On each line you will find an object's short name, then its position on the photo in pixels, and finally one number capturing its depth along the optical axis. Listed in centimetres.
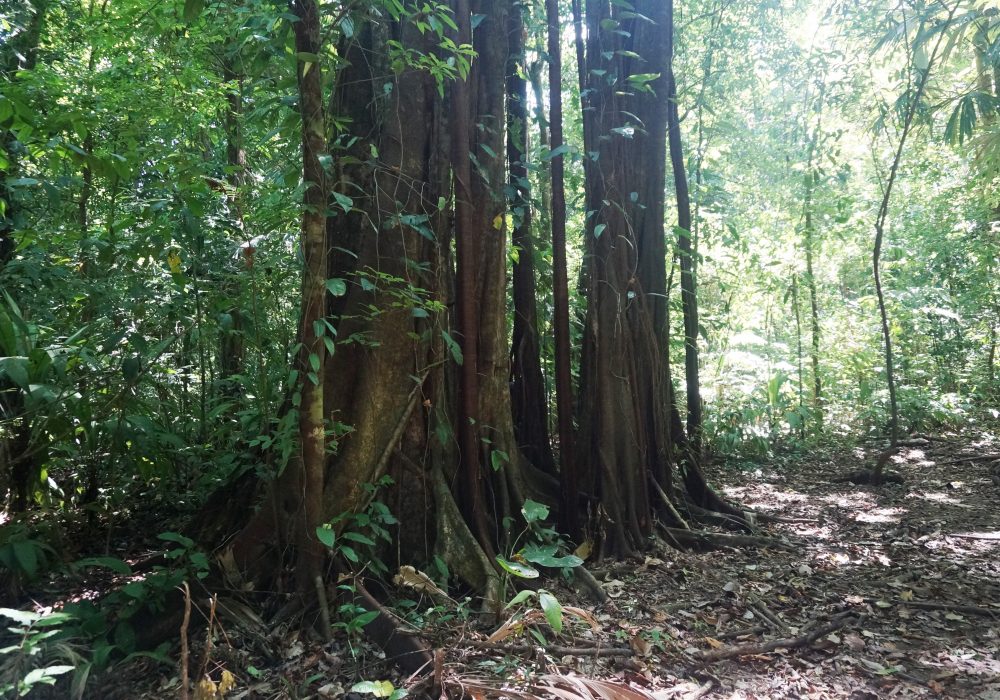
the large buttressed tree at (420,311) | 374
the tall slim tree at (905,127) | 635
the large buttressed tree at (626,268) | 466
